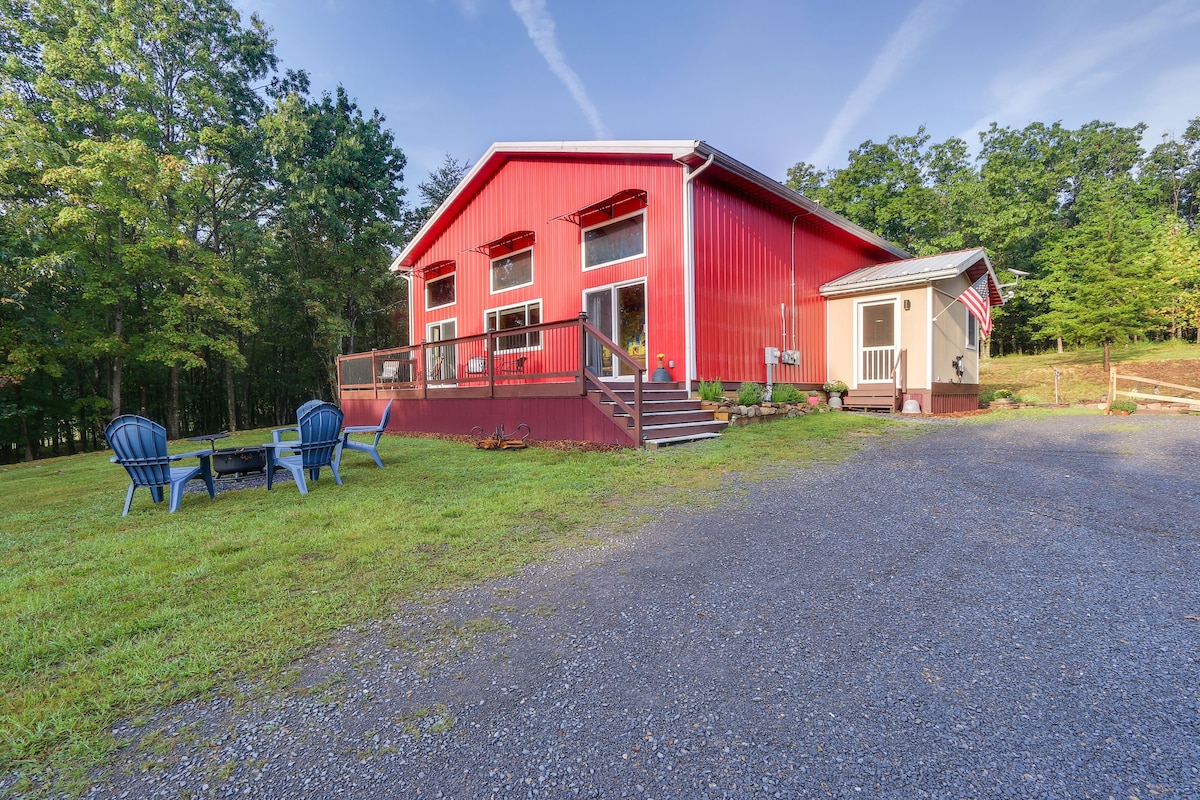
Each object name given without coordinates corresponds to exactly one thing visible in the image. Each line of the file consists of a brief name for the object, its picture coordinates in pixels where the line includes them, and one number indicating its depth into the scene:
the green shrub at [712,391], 8.47
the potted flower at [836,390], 11.09
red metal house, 7.87
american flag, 10.45
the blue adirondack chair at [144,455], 4.41
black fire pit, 5.21
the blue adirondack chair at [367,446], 6.05
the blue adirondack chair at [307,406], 5.28
